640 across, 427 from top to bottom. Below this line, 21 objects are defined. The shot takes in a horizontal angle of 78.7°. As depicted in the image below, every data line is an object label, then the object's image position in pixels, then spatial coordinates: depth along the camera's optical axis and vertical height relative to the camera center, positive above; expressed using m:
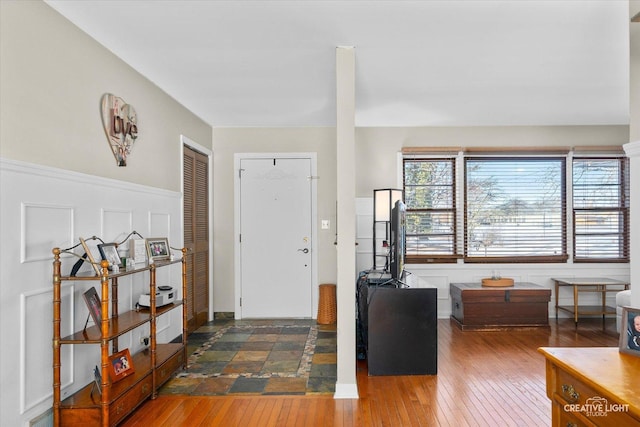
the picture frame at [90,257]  2.27 -0.24
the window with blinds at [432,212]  5.21 +0.04
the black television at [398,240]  3.38 -0.21
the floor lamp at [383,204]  4.46 +0.13
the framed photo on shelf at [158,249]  3.02 -0.27
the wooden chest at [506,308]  4.65 -1.11
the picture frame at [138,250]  2.88 -0.26
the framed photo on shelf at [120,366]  2.53 -1.00
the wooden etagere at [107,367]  2.23 -1.02
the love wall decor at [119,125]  2.87 +0.70
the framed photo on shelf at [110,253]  2.54 -0.25
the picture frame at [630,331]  1.48 -0.45
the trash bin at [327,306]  4.90 -1.15
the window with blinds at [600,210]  5.19 +0.07
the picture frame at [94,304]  2.39 -0.55
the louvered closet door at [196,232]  4.47 -0.20
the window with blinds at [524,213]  5.21 +0.03
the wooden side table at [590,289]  4.81 -0.95
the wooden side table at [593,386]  1.18 -0.57
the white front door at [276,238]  5.15 -0.30
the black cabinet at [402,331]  3.31 -0.98
